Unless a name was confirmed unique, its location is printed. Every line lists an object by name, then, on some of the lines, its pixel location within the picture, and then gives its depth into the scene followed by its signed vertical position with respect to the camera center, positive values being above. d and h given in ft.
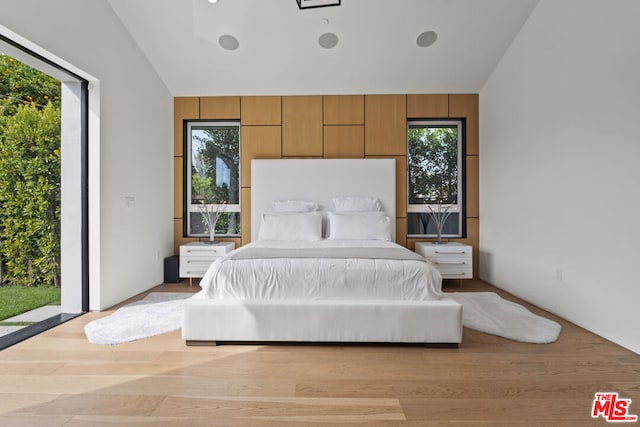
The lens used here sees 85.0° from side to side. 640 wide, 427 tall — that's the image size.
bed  7.84 -2.06
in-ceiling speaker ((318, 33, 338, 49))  12.54 +6.21
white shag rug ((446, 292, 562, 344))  8.51 -2.99
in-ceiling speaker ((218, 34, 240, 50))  12.63 +6.18
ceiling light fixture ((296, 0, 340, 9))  10.37 +6.39
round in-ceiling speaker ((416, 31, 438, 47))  12.35 +6.19
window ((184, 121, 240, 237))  15.57 +1.70
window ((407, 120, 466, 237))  15.29 +1.64
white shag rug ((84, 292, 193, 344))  8.50 -3.00
